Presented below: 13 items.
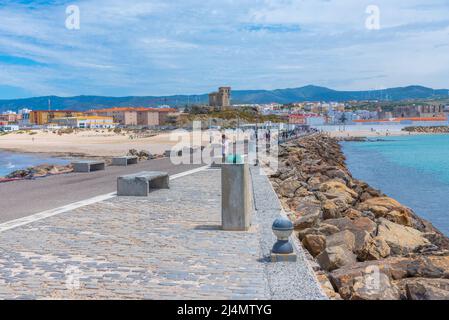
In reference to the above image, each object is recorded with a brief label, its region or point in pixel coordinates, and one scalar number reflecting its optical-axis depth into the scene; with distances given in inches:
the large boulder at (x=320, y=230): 312.0
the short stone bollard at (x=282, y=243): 231.5
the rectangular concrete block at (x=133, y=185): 451.8
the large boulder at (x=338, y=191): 544.2
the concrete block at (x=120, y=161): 805.7
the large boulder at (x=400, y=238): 334.6
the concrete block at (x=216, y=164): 744.6
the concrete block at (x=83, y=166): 693.9
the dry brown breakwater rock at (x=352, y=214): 433.4
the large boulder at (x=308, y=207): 385.3
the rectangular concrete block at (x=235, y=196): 296.2
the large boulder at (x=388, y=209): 461.7
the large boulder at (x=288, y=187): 498.9
